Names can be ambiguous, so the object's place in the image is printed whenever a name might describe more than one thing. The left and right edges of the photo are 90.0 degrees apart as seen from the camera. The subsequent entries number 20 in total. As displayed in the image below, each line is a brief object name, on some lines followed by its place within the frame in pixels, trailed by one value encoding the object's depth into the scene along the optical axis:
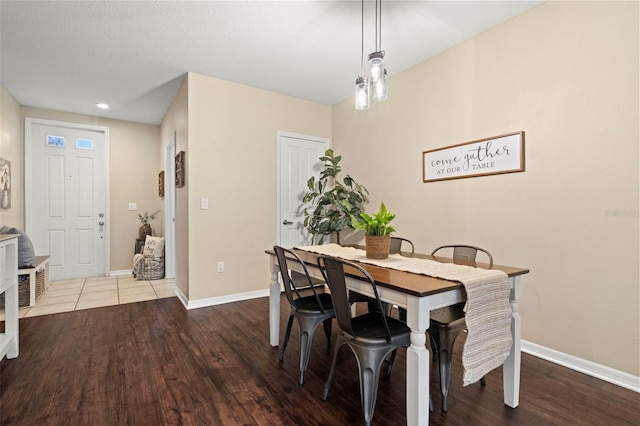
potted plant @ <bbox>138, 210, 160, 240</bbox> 5.26
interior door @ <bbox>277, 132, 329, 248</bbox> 4.19
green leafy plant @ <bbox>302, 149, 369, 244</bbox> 3.87
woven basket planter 2.12
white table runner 1.46
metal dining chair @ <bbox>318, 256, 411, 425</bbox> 1.57
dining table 1.37
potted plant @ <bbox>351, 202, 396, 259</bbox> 2.10
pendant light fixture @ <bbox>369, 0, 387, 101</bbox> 2.06
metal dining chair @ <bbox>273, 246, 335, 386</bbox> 2.04
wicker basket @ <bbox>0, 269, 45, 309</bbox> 3.51
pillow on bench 3.57
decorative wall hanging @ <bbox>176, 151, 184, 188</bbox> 3.72
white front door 4.62
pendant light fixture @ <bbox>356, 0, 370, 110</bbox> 2.16
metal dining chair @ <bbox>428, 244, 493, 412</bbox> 1.74
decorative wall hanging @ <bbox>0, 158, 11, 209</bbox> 3.66
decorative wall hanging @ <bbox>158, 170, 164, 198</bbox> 5.15
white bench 3.51
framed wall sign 2.52
